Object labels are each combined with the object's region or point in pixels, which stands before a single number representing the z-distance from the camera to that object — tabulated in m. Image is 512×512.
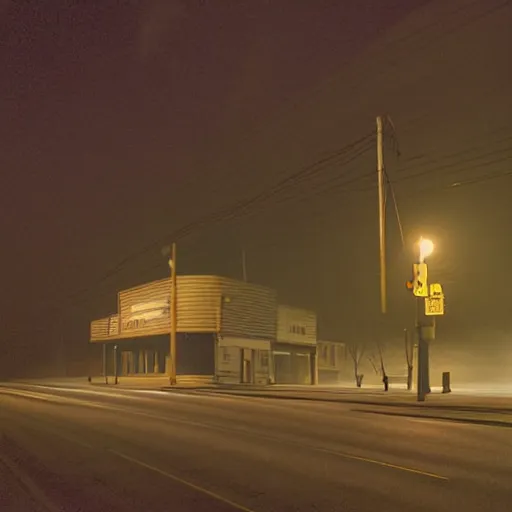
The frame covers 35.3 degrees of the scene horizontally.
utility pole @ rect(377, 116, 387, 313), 33.37
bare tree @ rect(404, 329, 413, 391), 40.41
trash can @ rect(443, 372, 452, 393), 34.08
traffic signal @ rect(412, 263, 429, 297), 26.42
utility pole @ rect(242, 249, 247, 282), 64.53
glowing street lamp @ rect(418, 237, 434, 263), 26.55
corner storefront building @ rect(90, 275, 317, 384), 51.34
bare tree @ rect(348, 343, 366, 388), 59.68
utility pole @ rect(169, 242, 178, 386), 44.31
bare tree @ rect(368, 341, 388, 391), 56.85
